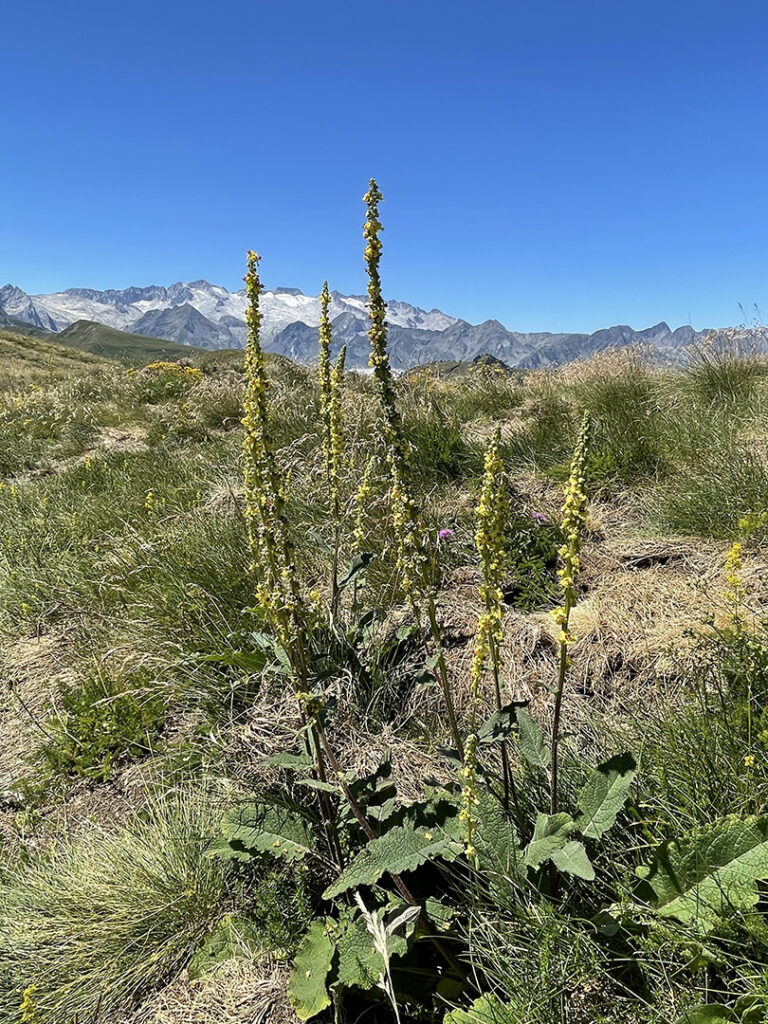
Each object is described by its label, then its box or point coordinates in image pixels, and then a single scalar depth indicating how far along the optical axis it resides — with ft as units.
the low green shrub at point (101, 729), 10.14
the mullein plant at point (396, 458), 5.31
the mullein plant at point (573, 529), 4.83
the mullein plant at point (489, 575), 5.04
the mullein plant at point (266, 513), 5.96
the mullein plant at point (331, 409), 7.82
